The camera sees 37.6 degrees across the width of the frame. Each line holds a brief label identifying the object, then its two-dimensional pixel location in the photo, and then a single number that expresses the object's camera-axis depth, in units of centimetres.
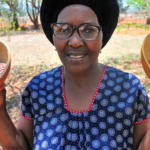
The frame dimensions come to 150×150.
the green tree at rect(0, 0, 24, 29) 596
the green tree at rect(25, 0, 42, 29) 1244
